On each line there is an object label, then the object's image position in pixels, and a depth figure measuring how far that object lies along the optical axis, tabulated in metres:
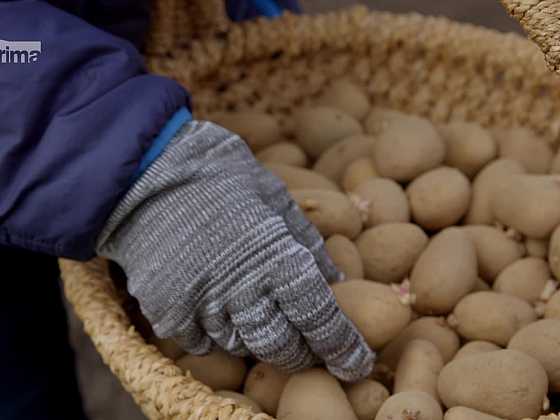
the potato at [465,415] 0.55
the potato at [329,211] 0.75
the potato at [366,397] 0.62
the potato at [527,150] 0.88
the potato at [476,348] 0.66
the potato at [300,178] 0.83
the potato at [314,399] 0.58
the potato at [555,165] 0.84
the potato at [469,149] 0.89
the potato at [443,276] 0.71
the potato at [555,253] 0.72
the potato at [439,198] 0.81
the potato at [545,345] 0.61
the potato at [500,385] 0.57
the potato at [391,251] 0.76
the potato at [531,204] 0.75
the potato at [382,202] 0.81
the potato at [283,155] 0.91
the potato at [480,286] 0.76
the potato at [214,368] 0.65
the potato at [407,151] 0.85
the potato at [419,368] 0.63
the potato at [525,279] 0.73
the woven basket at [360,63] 0.92
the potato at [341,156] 0.92
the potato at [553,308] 0.67
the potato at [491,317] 0.68
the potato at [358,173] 0.88
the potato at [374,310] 0.63
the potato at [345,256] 0.72
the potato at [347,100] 1.02
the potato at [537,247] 0.78
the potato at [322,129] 0.96
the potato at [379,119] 0.95
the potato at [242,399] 0.61
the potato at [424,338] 0.69
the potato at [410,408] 0.56
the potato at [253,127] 0.95
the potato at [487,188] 0.83
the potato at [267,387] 0.64
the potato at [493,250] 0.78
